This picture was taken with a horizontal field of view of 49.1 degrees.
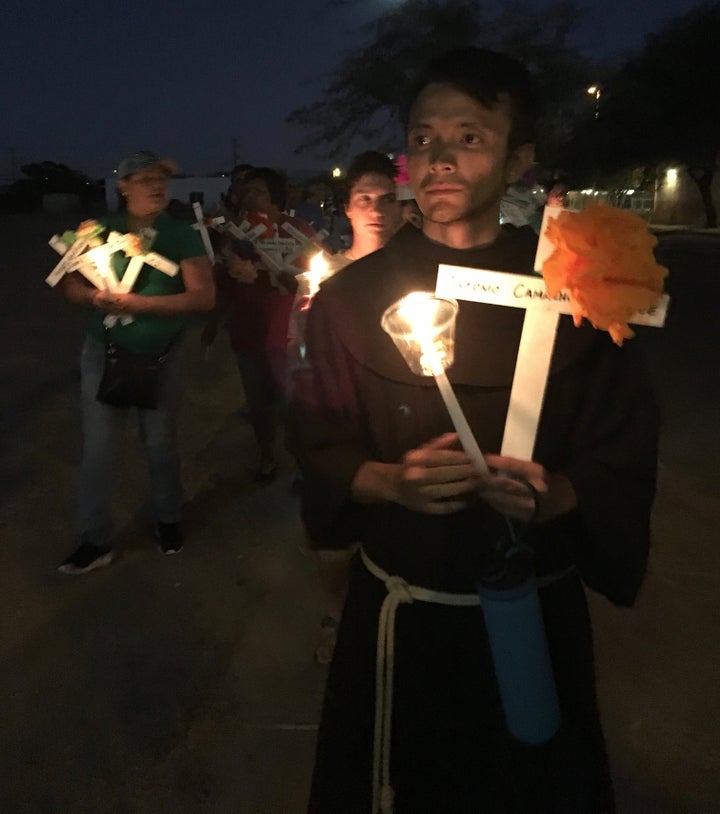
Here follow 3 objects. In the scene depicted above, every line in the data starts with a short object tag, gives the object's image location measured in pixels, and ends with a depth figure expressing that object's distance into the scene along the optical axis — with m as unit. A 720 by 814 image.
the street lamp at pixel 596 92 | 30.29
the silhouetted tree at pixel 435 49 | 26.06
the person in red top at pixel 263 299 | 5.09
